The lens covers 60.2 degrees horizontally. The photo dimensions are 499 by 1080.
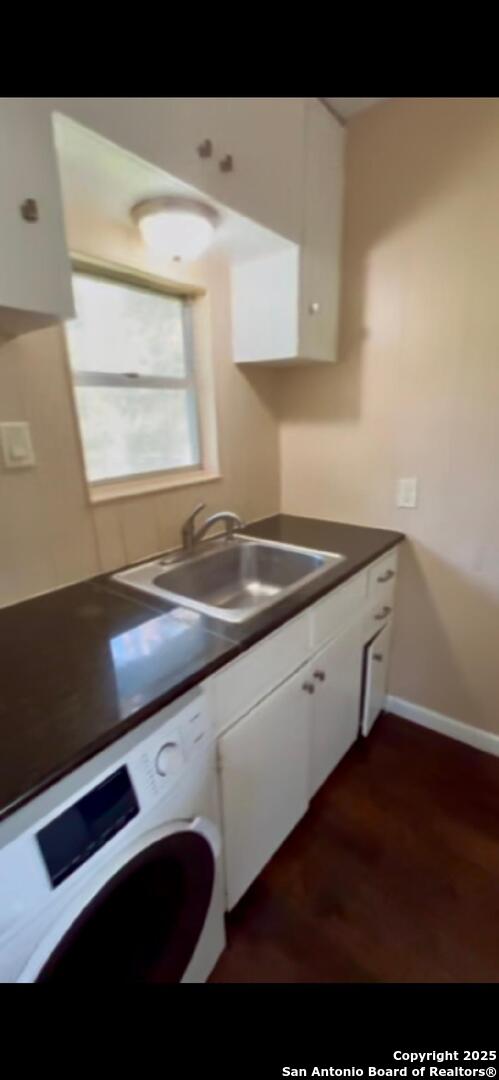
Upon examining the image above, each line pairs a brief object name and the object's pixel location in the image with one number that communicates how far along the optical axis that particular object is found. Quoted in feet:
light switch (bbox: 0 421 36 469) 3.42
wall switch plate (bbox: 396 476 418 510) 5.54
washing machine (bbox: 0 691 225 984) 1.82
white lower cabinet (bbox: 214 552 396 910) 3.26
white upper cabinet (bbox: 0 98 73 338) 2.33
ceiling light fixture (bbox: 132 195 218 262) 3.43
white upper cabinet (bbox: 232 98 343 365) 4.54
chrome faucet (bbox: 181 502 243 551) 4.84
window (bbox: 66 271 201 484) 4.23
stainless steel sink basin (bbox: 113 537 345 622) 4.39
